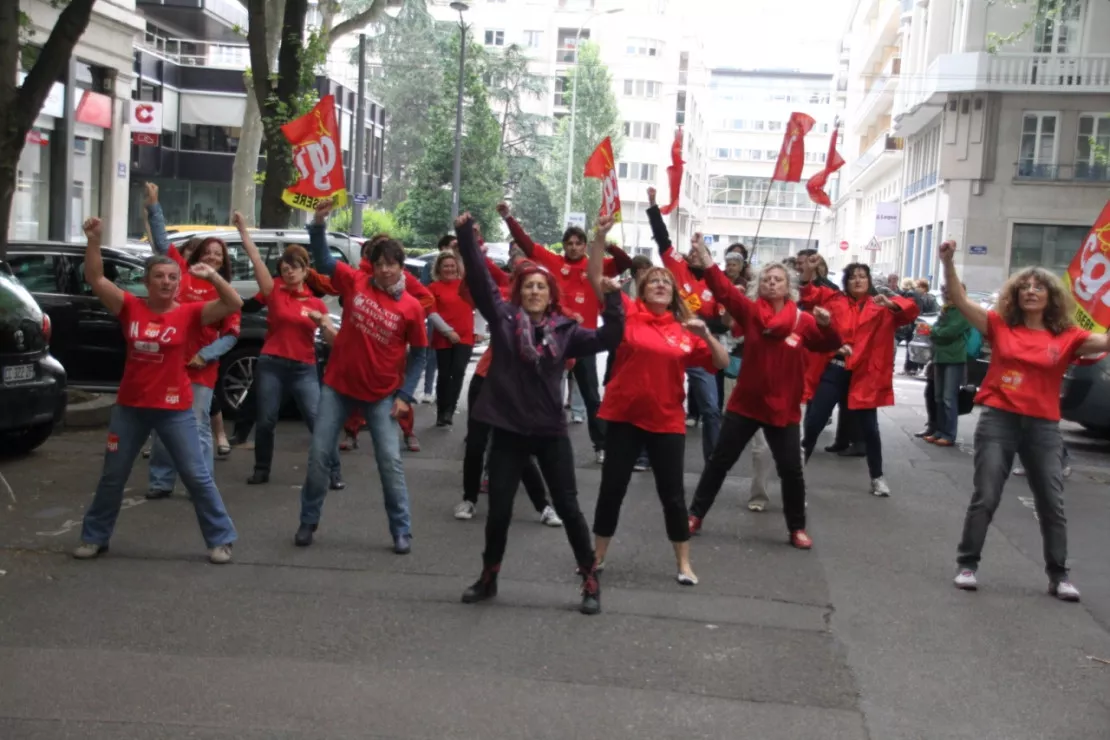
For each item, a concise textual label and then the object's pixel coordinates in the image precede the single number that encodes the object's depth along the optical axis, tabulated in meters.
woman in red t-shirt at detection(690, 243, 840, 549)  8.27
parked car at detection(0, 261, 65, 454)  10.06
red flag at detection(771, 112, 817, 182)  17.08
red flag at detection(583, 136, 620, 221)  12.01
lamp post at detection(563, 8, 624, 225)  67.76
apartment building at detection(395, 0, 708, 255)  94.25
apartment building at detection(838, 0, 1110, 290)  40.16
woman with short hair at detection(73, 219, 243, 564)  7.28
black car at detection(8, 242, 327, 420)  12.88
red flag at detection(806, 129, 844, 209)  17.41
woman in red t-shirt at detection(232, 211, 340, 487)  9.76
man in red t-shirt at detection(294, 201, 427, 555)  7.81
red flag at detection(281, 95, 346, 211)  11.88
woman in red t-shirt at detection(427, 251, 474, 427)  12.97
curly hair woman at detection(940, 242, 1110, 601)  7.50
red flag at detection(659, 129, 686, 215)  15.84
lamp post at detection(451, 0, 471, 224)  41.31
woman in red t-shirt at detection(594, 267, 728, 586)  7.20
